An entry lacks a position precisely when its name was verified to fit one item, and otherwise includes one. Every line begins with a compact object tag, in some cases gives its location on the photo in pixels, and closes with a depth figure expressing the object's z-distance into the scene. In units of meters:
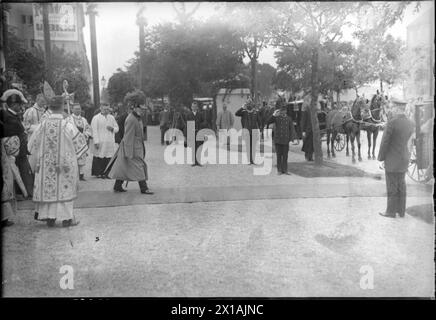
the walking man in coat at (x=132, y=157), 7.99
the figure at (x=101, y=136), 9.84
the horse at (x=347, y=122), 12.22
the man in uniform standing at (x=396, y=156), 6.04
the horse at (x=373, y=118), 10.98
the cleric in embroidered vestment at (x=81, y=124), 9.38
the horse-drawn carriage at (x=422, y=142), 5.87
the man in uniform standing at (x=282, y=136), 10.05
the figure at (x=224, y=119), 13.59
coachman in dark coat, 11.87
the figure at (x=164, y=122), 13.49
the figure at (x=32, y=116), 7.82
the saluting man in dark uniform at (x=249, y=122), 12.27
